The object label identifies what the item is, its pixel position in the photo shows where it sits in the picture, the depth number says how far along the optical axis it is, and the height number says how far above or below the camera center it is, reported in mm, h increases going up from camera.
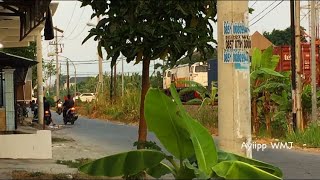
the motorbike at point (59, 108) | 37878 -1189
